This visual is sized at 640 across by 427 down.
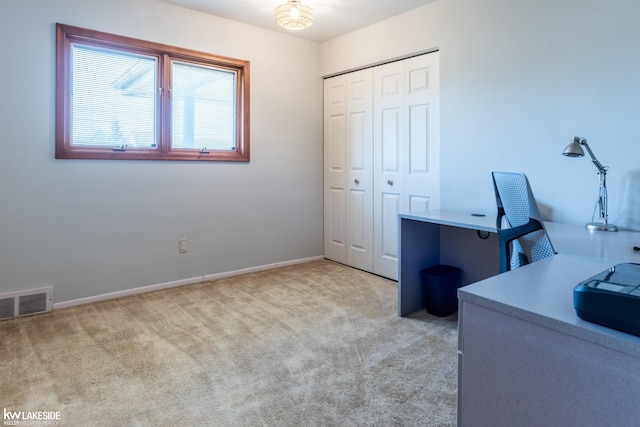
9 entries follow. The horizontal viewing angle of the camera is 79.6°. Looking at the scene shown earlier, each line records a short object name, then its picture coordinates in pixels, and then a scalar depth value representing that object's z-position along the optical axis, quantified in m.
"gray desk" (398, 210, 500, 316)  2.76
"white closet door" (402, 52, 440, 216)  3.22
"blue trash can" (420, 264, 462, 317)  2.76
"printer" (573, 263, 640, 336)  0.68
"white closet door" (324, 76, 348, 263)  4.15
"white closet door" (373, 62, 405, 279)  3.53
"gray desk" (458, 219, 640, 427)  0.70
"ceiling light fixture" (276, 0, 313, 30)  2.95
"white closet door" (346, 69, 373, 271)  3.84
